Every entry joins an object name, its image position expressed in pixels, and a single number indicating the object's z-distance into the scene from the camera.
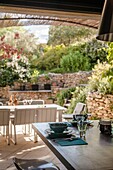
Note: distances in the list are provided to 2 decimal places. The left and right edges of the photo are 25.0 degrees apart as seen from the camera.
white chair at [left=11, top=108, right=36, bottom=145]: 4.98
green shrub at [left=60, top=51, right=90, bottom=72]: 11.61
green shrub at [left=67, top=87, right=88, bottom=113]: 7.69
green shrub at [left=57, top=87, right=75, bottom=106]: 9.58
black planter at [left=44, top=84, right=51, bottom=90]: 10.76
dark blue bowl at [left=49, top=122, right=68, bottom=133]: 2.44
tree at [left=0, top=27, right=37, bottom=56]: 13.52
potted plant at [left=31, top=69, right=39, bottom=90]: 10.68
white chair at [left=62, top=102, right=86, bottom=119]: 5.64
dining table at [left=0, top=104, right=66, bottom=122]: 5.38
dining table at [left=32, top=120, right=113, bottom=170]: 1.66
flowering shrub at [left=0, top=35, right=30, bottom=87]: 9.99
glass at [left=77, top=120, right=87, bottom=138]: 2.38
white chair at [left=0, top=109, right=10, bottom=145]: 4.81
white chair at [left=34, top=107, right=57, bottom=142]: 5.09
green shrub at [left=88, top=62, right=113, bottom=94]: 6.72
